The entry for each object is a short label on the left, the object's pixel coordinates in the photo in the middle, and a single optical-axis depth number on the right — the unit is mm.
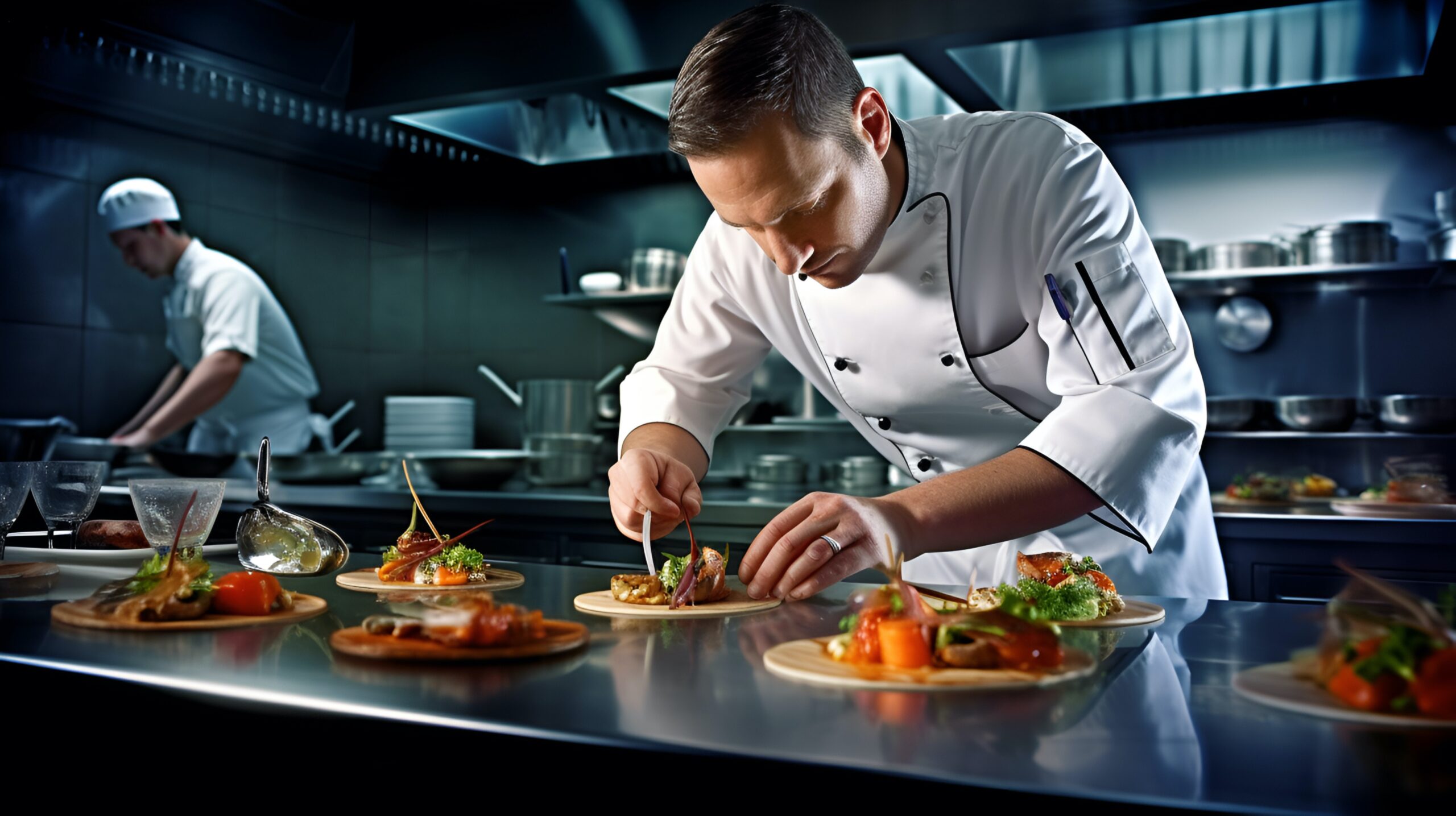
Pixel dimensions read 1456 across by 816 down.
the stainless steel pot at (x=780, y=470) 3781
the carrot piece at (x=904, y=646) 917
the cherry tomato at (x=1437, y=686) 740
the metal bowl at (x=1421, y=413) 3240
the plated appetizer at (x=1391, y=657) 749
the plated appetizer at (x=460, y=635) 963
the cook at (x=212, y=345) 3992
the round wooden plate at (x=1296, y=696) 747
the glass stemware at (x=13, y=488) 1415
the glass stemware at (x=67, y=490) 1470
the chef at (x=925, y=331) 1305
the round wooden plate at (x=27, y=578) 1365
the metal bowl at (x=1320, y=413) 3361
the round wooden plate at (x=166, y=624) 1104
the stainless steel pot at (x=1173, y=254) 3654
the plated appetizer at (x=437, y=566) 1519
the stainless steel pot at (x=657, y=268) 4094
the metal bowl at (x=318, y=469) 3543
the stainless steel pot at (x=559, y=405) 4125
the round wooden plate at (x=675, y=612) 1263
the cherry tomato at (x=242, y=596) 1184
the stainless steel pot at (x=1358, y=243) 3355
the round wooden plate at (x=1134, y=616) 1188
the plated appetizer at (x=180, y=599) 1132
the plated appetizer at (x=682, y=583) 1318
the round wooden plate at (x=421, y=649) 957
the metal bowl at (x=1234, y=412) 3477
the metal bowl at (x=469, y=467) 3412
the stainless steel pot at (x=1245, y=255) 3482
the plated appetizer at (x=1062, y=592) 1200
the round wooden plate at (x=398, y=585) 1456
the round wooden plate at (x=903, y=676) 863
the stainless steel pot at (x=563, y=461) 3617
